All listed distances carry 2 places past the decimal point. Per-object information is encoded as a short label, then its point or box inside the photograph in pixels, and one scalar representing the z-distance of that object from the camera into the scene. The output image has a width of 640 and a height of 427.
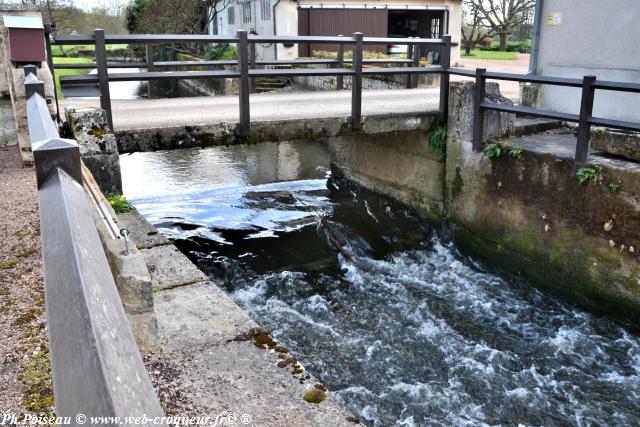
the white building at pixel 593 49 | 8.55
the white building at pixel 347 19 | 23.27
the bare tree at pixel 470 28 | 35.91
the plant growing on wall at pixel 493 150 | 7.93
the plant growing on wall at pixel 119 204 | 6.32
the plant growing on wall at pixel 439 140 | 9.03
